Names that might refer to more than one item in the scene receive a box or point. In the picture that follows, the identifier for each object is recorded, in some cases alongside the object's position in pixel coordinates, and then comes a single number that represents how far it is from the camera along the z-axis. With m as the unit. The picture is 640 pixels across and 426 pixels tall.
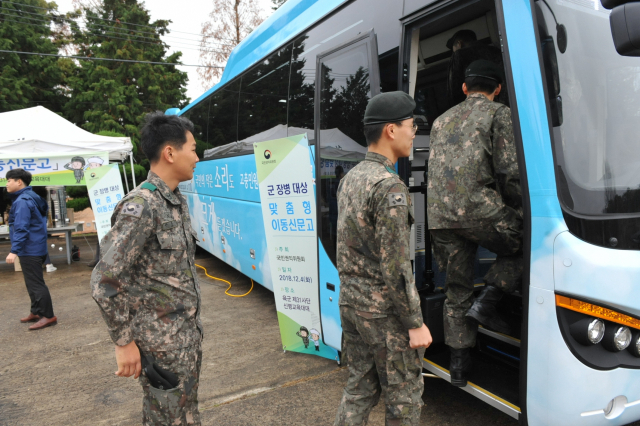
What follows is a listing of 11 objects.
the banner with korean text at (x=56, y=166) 9.35
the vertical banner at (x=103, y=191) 8.28
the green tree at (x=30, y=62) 20.91
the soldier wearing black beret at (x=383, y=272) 2.02
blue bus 2.11
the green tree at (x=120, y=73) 20.84
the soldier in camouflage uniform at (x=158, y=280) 1.91
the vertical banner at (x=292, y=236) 4.01
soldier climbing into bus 2.72
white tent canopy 9.58
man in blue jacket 5.74
